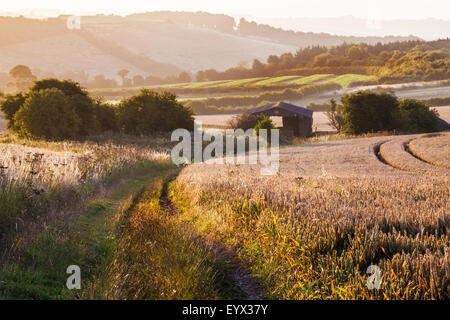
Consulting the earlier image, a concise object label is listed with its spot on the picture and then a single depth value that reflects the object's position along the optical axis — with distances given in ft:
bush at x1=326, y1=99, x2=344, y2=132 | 182.50
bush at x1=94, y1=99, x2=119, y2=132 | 153.17
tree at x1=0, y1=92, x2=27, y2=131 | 138.00
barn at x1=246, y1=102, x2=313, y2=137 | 177.47
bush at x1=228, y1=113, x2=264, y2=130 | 171.39
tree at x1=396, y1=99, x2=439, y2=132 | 156.46
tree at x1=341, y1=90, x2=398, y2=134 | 158.92
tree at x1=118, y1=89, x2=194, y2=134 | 149.38
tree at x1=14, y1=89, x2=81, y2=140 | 118.01
